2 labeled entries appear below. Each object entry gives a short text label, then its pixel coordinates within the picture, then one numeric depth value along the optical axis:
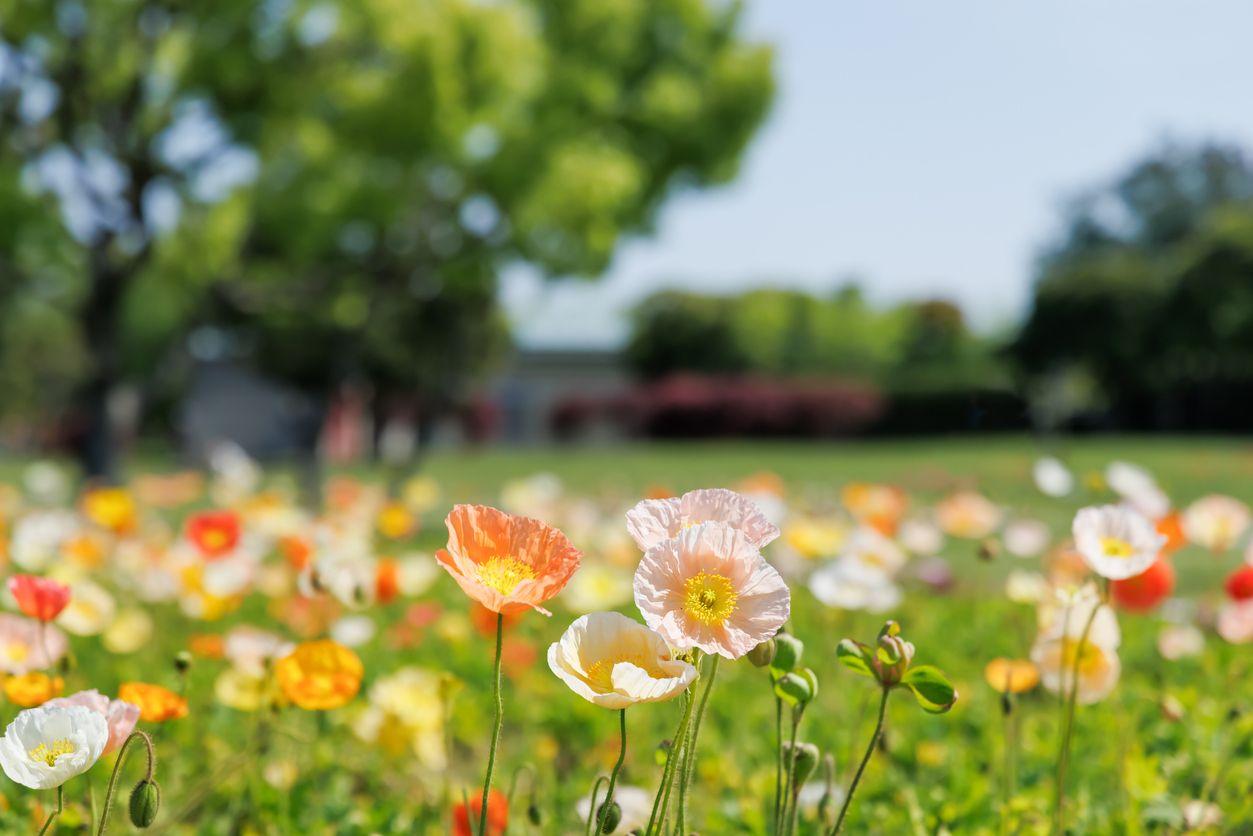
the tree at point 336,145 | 8.20
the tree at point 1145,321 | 21.91
